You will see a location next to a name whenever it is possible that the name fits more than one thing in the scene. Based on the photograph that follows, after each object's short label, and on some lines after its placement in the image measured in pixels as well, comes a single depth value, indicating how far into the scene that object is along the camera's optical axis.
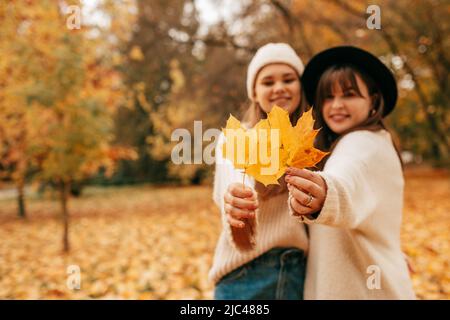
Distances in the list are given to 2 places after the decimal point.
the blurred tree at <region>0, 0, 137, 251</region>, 5.79
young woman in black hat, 1.51
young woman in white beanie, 1.66
